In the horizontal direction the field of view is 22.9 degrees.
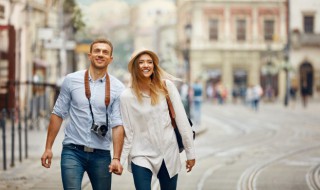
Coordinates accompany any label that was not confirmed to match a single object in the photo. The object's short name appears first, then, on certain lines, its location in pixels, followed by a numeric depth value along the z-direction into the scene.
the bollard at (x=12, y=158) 14.03
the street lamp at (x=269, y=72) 62.75
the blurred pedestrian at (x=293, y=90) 55.56
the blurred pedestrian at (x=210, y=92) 64.18
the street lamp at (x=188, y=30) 36.22
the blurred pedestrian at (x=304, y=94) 46.28
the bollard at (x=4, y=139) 13.32
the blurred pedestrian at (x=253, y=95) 43.16
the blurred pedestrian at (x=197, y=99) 28.88
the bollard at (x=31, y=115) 24.23
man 6.53
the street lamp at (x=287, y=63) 55.66
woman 6.56
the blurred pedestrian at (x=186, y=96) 26.45
